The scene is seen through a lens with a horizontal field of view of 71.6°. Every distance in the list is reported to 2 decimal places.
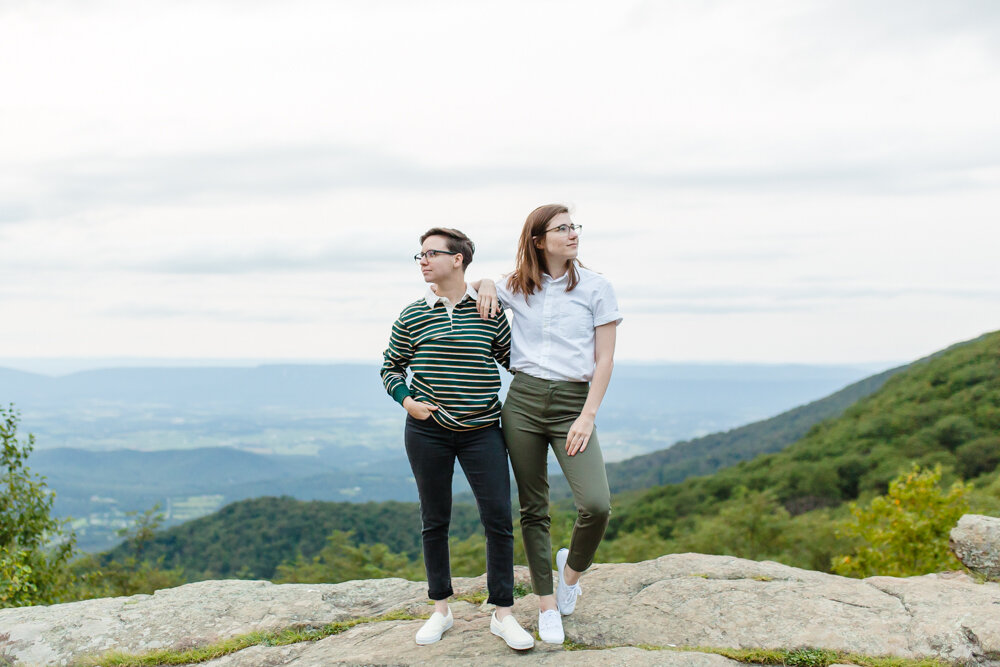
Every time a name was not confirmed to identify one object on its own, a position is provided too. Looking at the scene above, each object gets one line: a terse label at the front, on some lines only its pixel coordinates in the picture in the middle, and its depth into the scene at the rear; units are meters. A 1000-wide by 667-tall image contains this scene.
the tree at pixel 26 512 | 11.34
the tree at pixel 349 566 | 22.58
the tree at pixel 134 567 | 20.73
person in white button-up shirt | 4.63
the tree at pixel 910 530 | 11.76
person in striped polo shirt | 4.63
